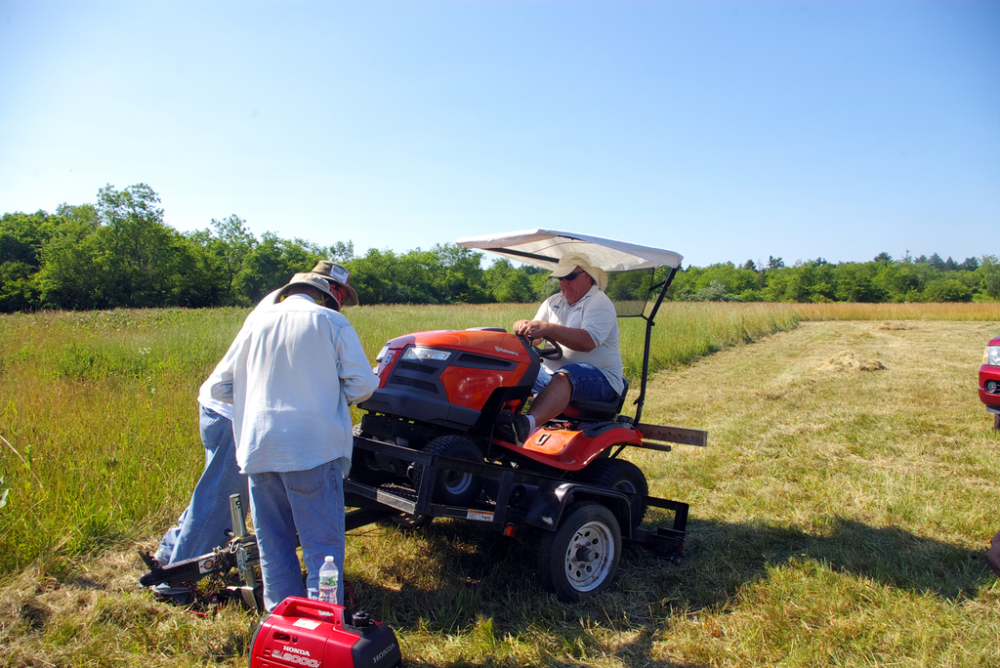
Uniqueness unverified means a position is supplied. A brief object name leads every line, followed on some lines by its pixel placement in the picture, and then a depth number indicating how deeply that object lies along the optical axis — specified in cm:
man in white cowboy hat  396
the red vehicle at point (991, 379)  621
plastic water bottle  239
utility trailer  307
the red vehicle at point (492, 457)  324
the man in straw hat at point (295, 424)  253
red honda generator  204
